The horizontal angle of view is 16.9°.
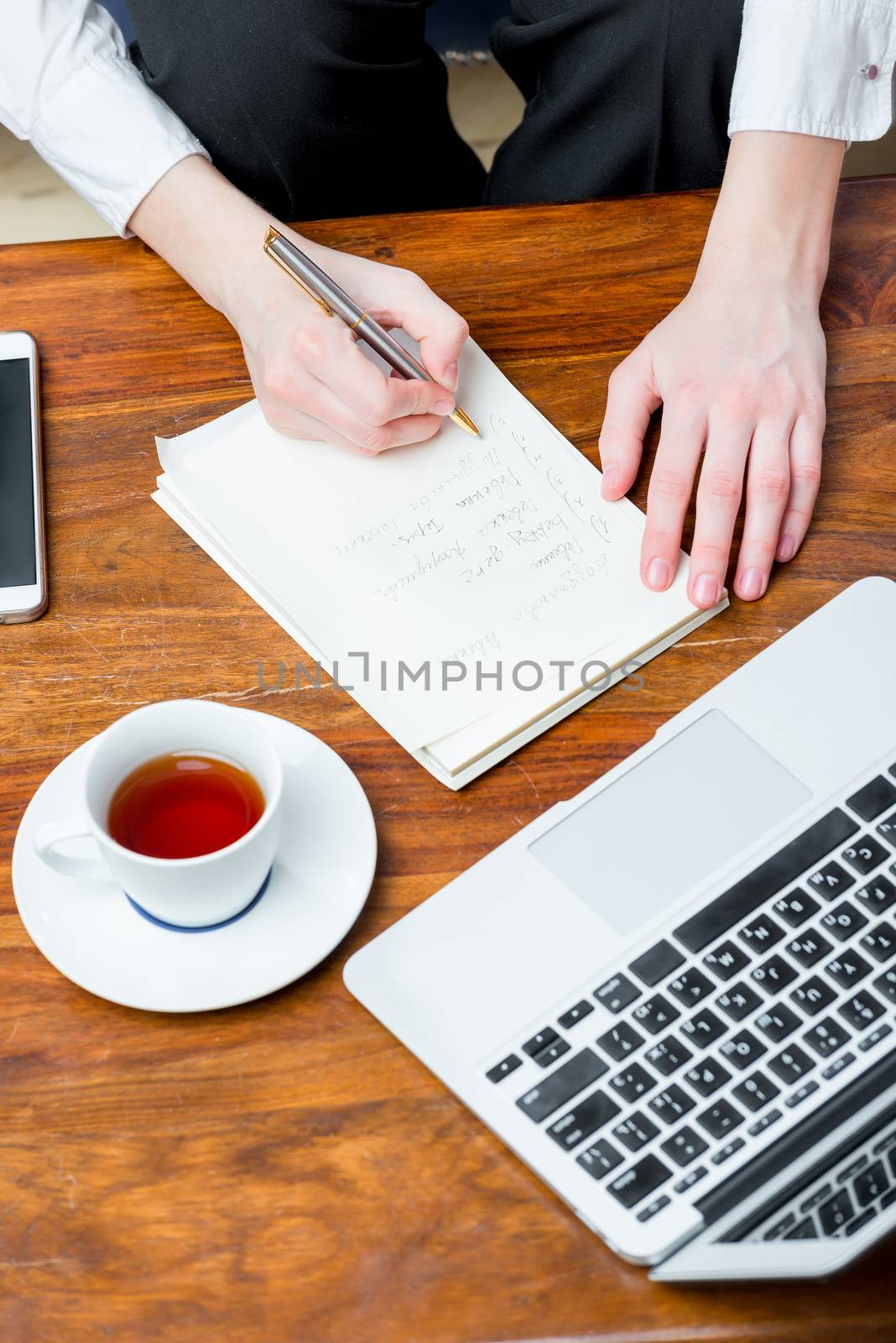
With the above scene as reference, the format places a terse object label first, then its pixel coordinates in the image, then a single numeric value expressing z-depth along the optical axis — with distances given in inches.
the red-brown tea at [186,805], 50.5
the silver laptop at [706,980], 48.5
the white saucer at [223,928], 50.5
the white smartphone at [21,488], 54.5
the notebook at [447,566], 53.5
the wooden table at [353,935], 48.7
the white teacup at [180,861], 49.1
